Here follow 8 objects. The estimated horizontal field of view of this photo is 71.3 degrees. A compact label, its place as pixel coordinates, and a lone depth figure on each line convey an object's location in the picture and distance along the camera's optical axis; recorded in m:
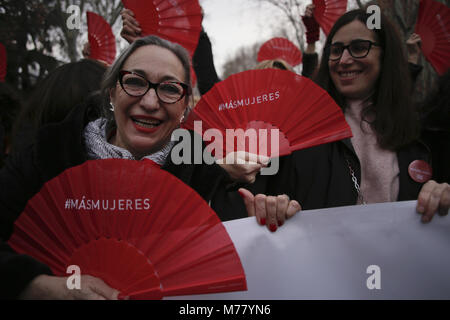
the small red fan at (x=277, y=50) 4.92
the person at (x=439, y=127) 1.52
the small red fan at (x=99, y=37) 3.24
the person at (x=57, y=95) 1.79
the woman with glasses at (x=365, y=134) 1.49
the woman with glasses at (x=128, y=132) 1.21
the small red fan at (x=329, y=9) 2.46
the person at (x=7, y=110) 2.69
